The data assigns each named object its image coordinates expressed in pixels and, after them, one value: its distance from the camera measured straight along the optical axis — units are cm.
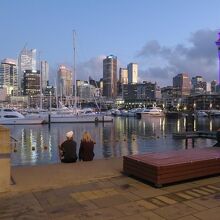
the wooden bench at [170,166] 696
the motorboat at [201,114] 10389
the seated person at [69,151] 987
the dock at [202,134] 2415
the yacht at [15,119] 5779
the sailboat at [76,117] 6093
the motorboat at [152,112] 9618
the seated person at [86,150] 1060
